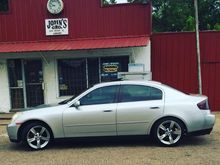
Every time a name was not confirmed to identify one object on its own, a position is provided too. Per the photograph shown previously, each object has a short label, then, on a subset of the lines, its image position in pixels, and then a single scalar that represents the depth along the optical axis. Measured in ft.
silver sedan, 14.52
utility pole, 23.29
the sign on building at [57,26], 25.71
